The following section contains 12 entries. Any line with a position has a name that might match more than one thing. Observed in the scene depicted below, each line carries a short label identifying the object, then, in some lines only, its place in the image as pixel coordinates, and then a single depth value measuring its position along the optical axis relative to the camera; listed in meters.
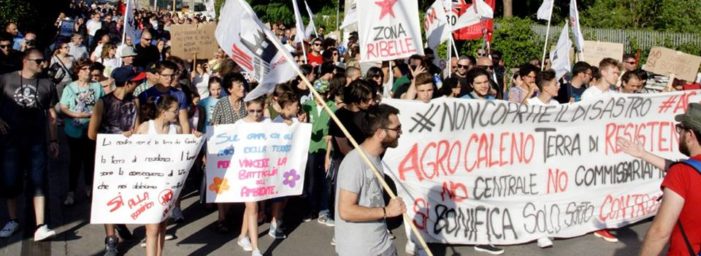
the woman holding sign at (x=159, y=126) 5.98
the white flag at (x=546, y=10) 13.16
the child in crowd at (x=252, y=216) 6.64
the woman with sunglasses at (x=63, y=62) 11.91
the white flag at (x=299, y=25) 11.51
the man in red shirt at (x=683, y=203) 3.68
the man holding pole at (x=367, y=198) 4.36
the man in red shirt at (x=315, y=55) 13.39
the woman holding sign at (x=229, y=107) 7.21
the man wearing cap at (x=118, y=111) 6.86
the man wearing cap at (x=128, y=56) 9.57
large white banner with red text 6.74
